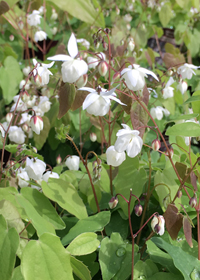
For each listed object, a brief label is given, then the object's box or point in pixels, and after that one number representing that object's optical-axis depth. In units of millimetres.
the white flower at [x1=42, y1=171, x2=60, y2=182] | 462
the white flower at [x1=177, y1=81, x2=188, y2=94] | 530
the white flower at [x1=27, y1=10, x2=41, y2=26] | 632
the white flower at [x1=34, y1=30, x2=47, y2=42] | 632
